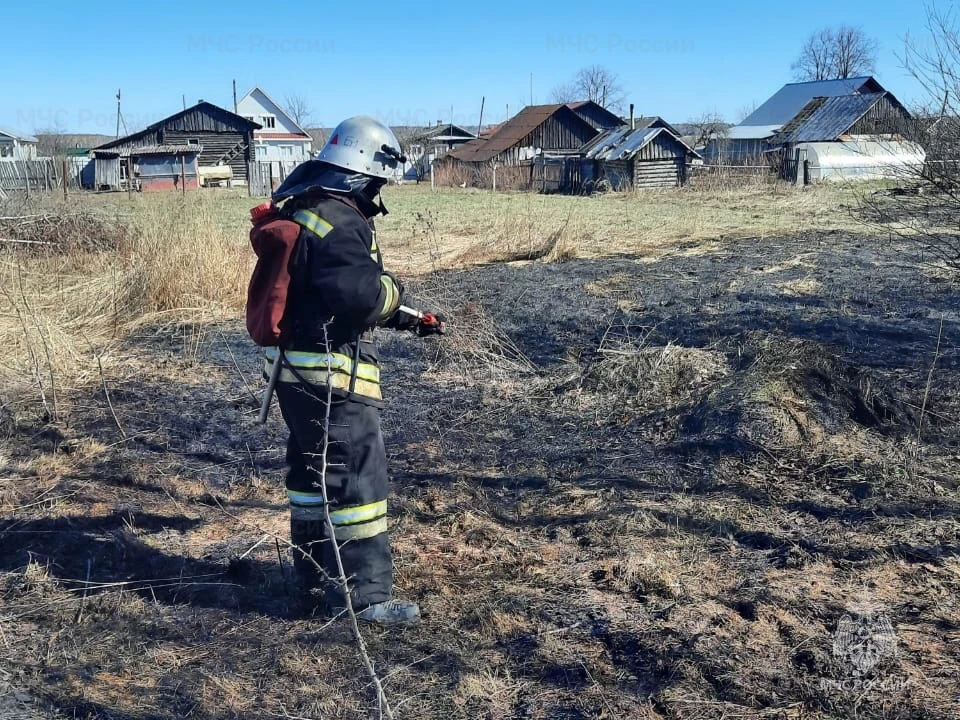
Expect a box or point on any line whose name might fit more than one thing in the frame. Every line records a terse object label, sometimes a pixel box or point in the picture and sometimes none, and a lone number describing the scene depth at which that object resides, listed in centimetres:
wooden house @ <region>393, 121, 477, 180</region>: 5494
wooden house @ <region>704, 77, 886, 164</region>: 4628
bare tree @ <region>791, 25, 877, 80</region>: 8100
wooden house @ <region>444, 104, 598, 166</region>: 4547
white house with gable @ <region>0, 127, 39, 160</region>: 5003
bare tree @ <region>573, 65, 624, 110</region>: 8706
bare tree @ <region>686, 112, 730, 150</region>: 5112
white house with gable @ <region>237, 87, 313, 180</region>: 6041
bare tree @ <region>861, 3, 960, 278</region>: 595
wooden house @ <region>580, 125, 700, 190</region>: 3516
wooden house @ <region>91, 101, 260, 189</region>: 4519
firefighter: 307
